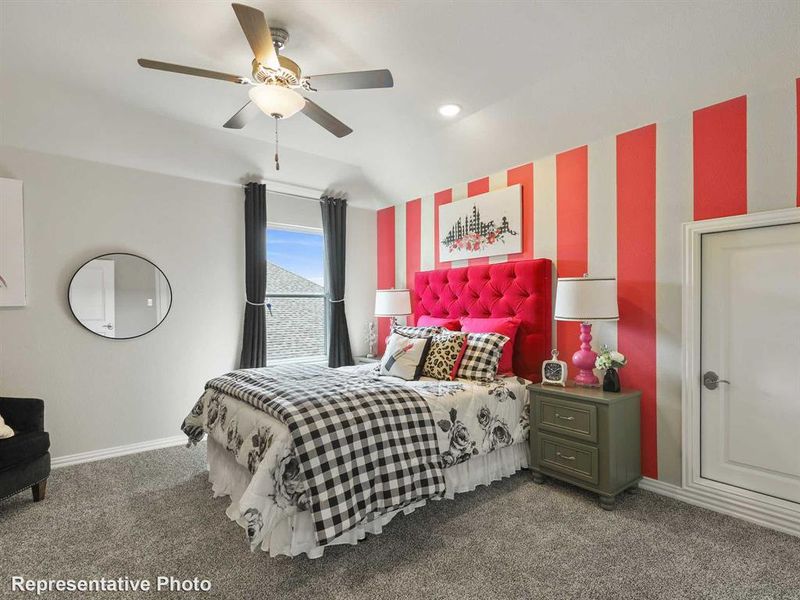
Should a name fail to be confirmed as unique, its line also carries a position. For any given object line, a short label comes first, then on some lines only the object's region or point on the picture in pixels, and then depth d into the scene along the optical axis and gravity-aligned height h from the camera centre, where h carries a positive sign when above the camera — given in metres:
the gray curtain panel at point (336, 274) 4.95 +0.29
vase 2.93 -0.57
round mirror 3.61 +0.03
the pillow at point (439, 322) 4.02 -0.23
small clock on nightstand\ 3.12 -0.55
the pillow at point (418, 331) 3.67 -0.29
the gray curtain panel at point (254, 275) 4.35 +0.25
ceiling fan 2.16 +1.19
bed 2.04 -0.80
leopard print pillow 3.29 -0.46
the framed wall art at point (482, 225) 3.85 +0.71
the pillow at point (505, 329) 3.45 -0.26
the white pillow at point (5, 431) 2.66 -0.82
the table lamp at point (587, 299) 2.87 -0.01
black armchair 2.57 -0.94
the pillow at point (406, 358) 3.32 -0.47
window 4.79 +0.05
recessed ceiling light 3.36 +1.51
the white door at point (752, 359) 2.47 -0.38
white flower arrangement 2.92 -0.43
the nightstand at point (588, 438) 2.71 -0.94
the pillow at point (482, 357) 3.23 -0.45
